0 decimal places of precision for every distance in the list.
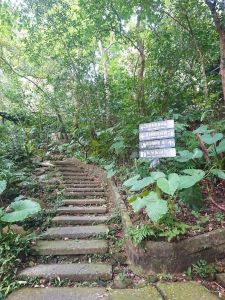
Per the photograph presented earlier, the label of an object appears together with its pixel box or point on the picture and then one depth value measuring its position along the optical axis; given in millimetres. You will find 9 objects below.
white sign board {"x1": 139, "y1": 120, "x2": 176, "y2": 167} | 2476
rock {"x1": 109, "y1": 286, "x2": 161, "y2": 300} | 1859
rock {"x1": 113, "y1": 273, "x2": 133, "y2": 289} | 2055
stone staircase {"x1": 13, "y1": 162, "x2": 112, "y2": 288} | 2212
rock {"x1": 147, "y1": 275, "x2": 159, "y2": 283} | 2039
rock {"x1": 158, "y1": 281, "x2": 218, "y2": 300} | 1805
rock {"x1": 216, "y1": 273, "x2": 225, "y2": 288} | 1941
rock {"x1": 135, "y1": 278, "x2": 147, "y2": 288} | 2019
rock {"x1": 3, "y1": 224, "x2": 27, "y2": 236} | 2793
